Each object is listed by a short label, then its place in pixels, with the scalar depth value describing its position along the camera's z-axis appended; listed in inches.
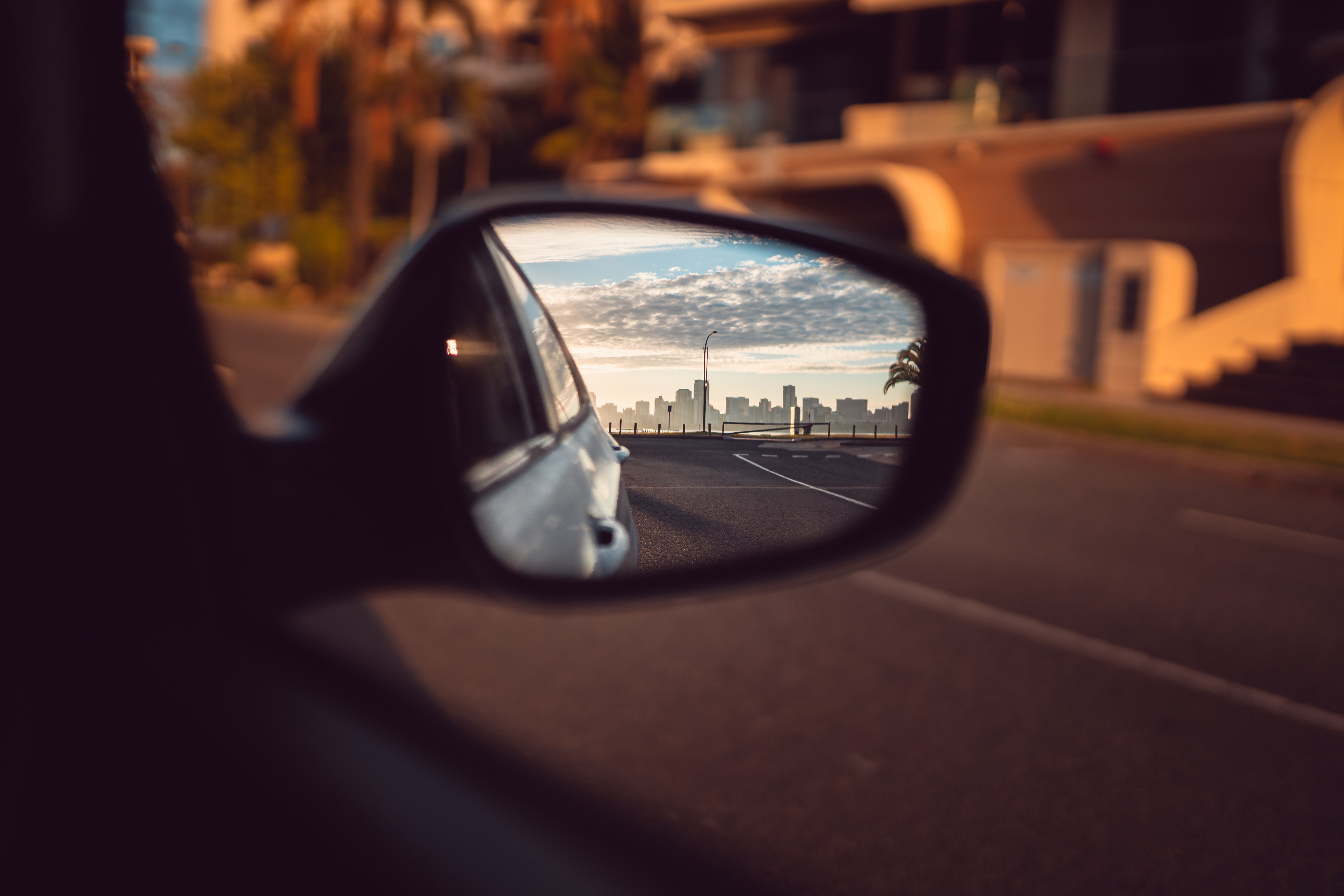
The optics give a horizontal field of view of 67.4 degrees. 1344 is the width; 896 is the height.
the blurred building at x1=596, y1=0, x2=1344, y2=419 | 633.0
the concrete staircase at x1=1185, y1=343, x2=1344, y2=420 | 559.2
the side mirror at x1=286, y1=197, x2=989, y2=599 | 33.6
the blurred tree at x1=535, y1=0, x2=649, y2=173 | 1245.1
